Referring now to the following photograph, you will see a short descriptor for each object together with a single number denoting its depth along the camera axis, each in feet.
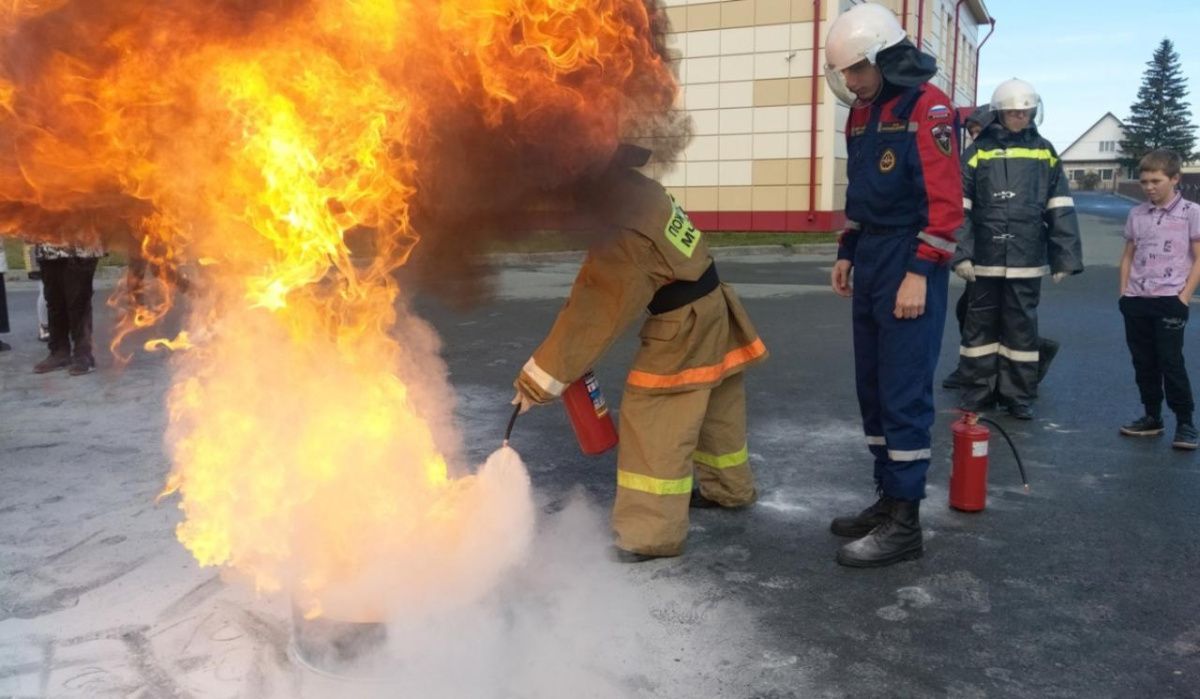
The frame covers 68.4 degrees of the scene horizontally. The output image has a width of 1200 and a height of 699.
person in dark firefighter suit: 18.04
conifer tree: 262.06
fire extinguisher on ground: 12.94
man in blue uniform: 11.09
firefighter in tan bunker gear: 10.91
